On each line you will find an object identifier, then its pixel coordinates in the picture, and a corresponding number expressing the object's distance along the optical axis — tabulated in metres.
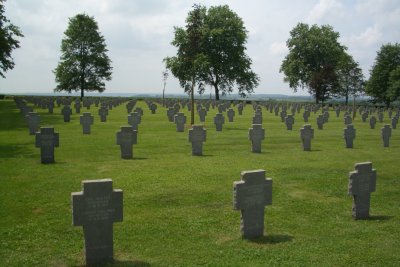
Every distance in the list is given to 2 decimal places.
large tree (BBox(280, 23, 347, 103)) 70.50
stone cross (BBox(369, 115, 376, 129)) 29.05
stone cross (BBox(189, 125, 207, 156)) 16.11
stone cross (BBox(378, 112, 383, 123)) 36.02
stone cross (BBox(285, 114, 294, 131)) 25.91
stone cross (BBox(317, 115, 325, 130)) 27.17
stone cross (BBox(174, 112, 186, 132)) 23.86
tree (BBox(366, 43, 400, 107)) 68.31
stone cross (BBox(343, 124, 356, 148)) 19.03
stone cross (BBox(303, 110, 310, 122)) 33.25
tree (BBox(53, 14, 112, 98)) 73.44
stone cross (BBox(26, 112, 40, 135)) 20.69
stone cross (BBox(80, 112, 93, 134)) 21.67
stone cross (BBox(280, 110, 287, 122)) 32.69
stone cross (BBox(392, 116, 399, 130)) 27.94
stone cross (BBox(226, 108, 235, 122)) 31.73
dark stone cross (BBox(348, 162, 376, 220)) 8.33
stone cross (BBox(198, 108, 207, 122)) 30.05
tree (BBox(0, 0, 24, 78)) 38.35
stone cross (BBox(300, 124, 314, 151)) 17.84
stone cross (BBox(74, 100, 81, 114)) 37.18
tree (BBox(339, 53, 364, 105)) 43.03
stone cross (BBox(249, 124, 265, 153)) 17.06
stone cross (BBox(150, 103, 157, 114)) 39.95
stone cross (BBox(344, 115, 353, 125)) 27.25
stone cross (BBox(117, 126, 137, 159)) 15.05
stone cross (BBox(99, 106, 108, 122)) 29.14
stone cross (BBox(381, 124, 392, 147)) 19.50
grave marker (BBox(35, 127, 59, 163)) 13.70
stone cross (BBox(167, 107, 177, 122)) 30.91
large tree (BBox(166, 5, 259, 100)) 64.81
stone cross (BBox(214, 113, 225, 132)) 24.58
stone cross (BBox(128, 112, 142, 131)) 23.31
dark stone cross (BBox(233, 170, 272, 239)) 7.06
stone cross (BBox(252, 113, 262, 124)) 25.98
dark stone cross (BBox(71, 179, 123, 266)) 5.97
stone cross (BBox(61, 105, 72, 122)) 27.77
